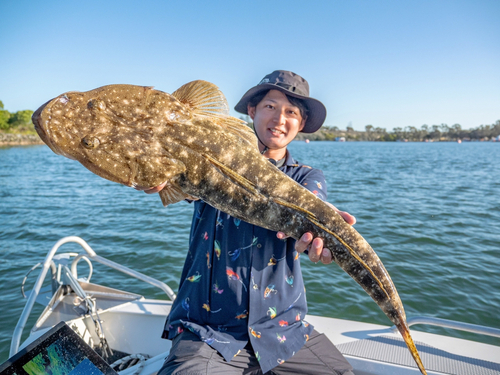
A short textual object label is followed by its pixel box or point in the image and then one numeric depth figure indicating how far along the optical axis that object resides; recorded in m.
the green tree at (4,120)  91.62
